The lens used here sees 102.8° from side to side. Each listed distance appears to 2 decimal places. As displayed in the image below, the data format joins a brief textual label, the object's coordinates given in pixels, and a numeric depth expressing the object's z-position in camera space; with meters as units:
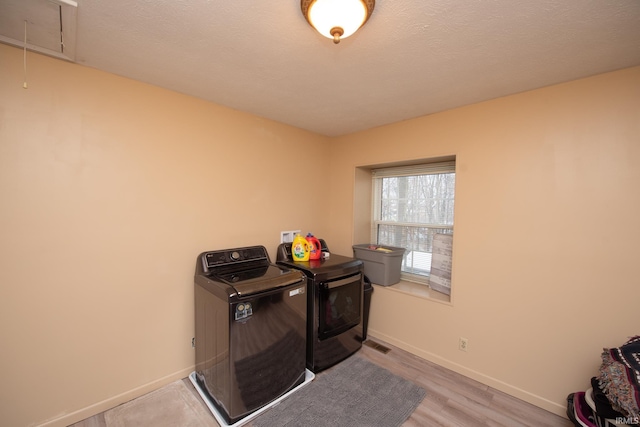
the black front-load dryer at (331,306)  2.17
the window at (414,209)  2.64
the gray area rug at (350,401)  1.71
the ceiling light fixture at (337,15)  1.03
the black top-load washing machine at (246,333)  1.63
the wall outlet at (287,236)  2.77
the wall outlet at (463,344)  2.17
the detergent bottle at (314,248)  2.60
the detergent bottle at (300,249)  2.54
